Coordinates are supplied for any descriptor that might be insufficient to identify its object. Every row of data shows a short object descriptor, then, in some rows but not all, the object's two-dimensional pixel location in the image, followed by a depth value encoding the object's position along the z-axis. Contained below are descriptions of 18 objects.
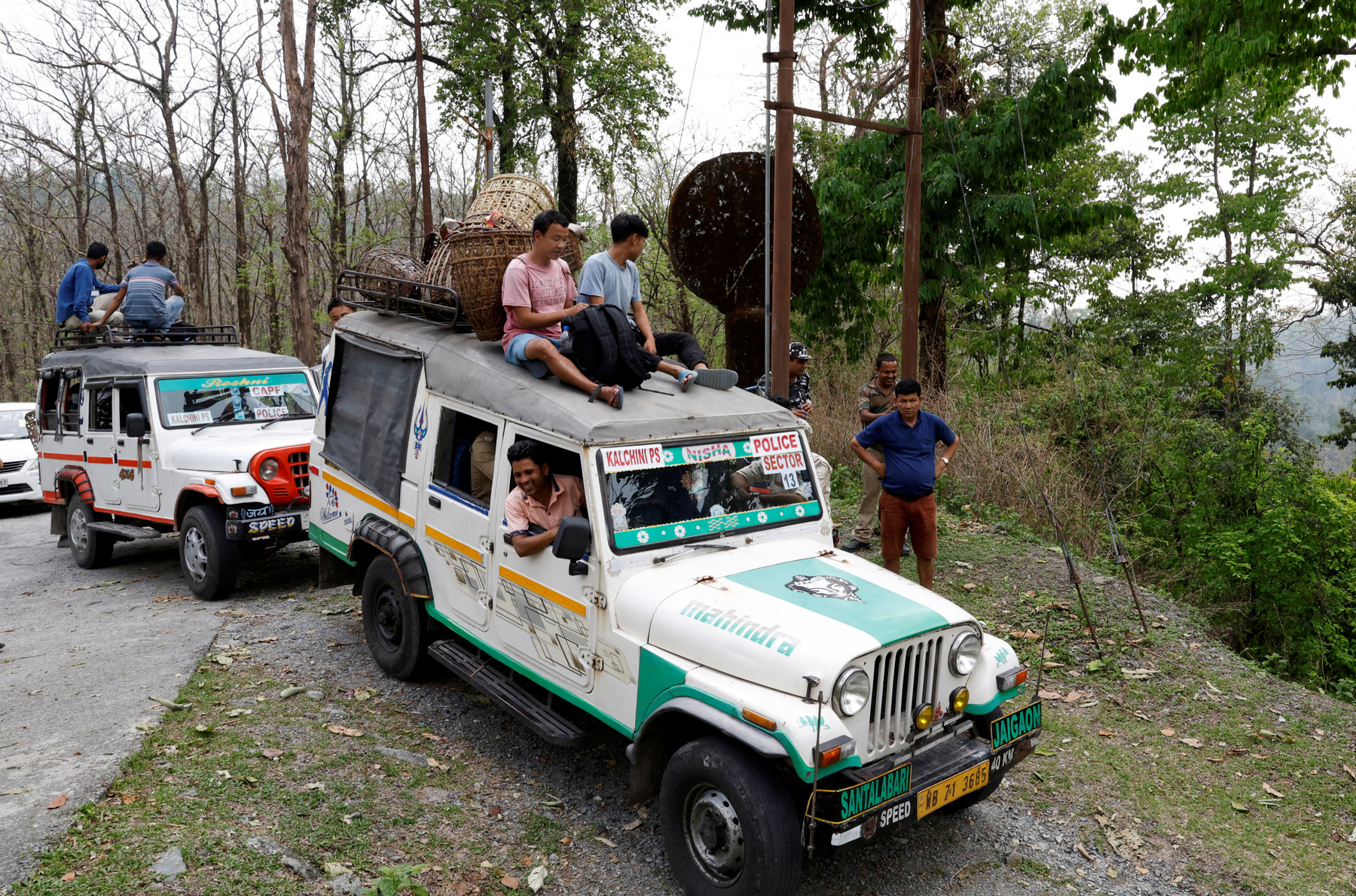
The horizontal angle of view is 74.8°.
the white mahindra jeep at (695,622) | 3.43
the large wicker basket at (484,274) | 5.38
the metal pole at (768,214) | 7.45
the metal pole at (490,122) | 10.74
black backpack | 4.71
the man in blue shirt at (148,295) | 9.61
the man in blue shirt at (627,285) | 5.61
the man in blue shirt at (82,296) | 10.04
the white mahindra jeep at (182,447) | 7.83
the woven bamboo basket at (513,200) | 6.41
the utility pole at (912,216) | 8.46
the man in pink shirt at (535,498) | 4.45
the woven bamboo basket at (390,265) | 6.47
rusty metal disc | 8.33
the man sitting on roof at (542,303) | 4.79
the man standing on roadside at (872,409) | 8.34
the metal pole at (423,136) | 14.99
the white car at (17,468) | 14.06
